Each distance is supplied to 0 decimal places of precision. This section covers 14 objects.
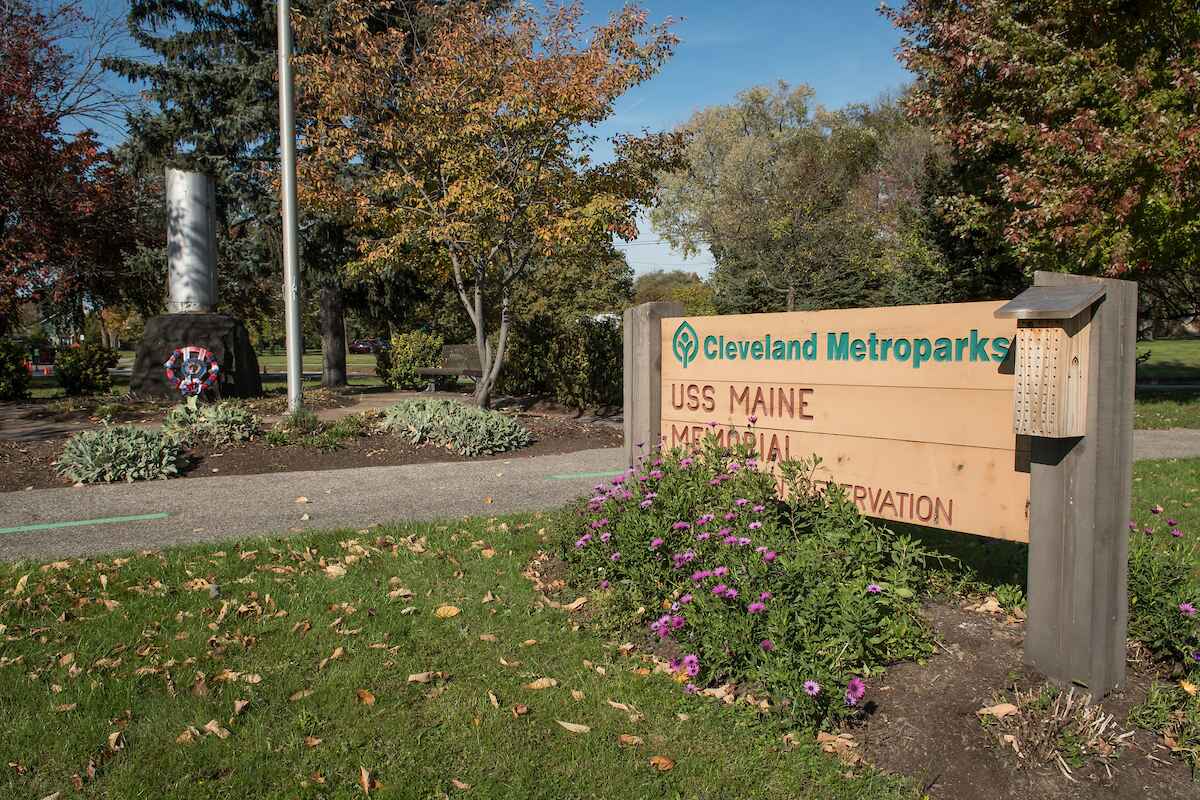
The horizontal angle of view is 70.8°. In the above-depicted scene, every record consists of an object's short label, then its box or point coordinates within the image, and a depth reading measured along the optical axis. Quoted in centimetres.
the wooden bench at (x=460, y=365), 1741
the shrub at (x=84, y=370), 1656
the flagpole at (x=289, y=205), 1062
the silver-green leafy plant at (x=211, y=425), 920
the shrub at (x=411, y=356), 1892
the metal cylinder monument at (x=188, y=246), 1536
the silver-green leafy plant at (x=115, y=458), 786
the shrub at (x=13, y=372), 1552
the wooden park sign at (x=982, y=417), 305
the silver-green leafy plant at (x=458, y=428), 966
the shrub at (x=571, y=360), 1445
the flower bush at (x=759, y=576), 318
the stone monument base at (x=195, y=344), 1409
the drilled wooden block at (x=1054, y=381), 300
